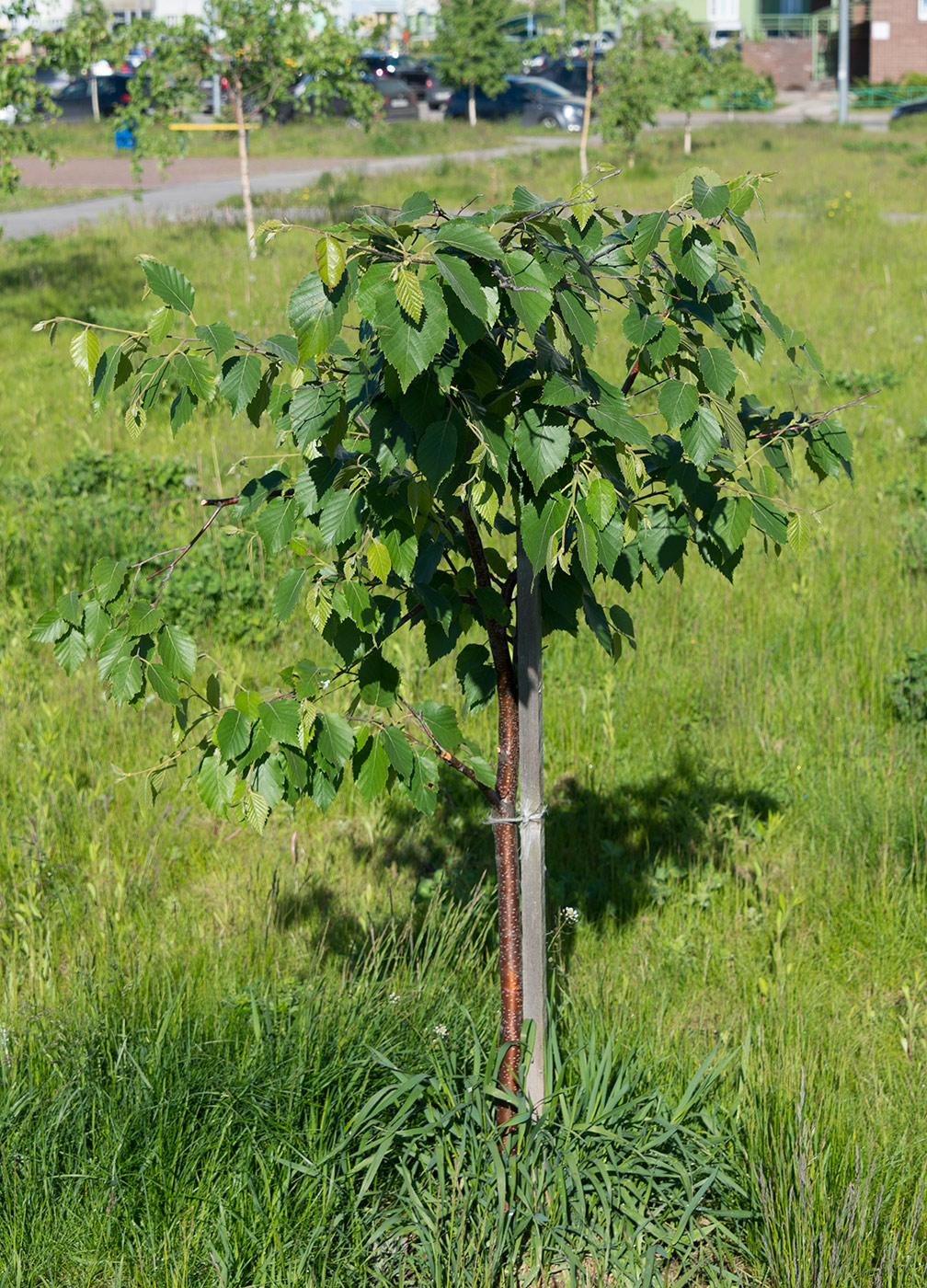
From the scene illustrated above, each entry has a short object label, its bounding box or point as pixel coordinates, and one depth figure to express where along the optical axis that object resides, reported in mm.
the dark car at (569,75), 40500
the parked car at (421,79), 41375
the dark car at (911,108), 35469
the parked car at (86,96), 41438
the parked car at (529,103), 36969
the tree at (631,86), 23344
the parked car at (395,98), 37469
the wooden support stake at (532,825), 2148
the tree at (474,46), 35750
